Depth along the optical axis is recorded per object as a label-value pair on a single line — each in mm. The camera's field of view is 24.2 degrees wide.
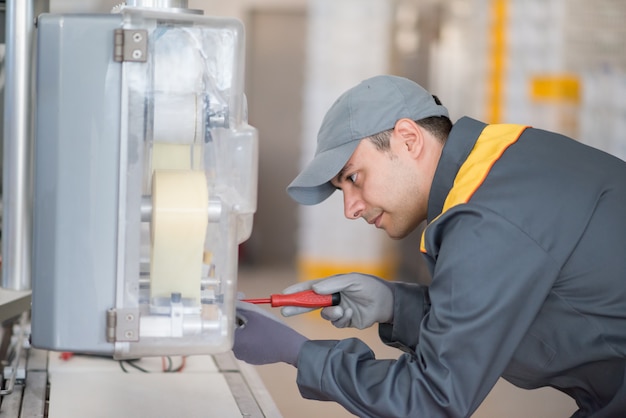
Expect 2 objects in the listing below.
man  2235
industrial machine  2033
